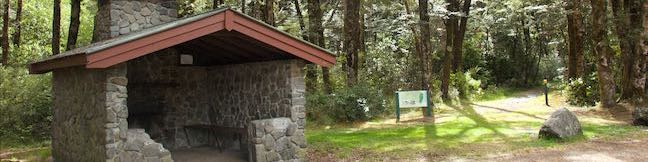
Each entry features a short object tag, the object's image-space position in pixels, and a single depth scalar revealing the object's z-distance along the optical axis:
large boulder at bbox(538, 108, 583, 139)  9.78
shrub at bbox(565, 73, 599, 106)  15.57
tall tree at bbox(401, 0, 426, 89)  19.32
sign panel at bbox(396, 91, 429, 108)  13.98
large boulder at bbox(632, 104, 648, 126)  11.45
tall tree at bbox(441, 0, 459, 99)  18.78
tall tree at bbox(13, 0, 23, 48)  18.91
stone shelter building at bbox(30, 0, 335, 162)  7.45
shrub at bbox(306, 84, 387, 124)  14.28
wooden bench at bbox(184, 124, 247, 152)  9.98
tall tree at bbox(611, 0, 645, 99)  13.70
